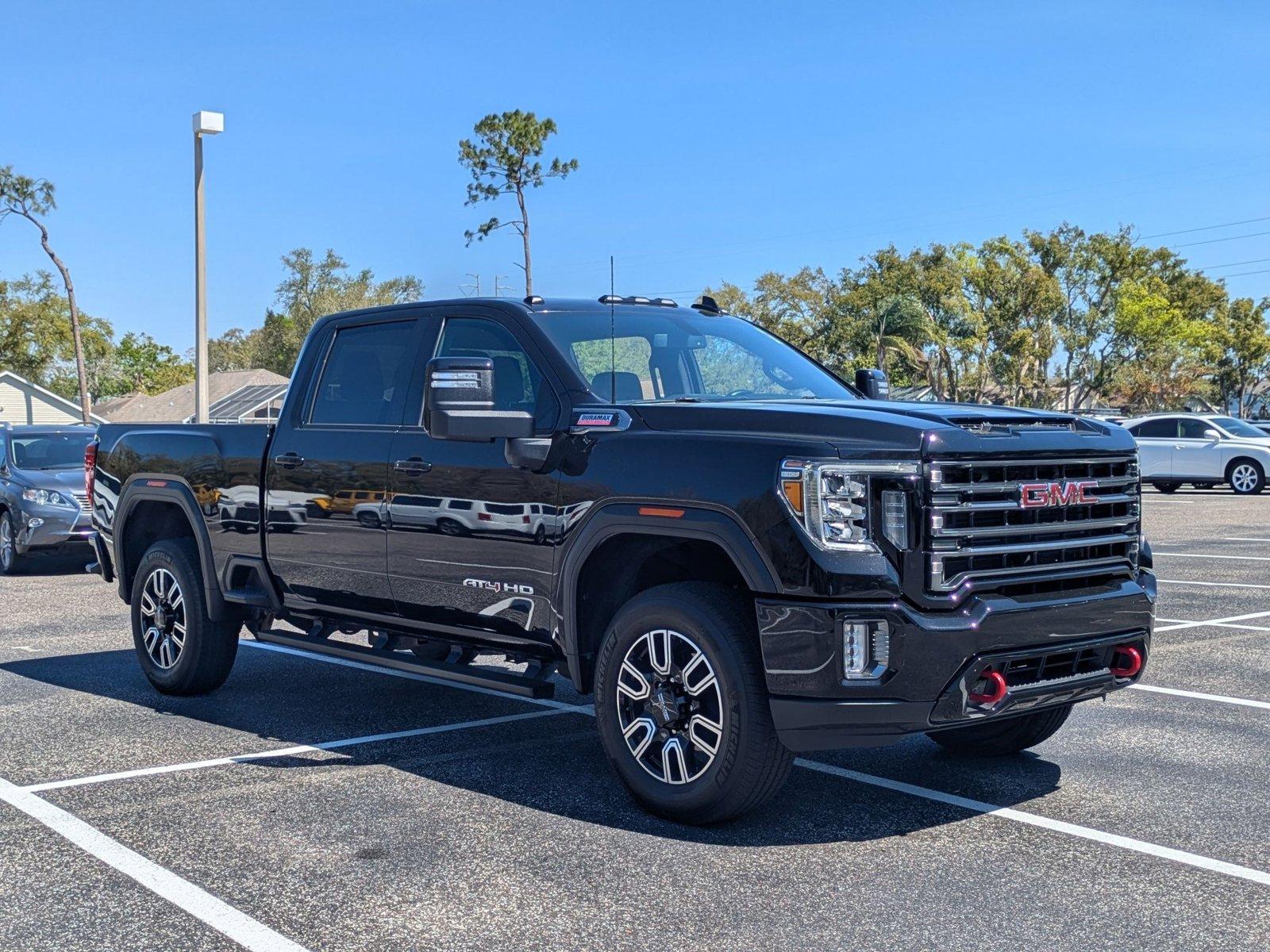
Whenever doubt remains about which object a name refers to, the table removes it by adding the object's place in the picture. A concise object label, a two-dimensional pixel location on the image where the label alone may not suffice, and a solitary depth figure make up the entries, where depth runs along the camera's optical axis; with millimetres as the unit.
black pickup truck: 4902
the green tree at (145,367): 126812
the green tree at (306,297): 105812
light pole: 21125
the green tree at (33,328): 76625
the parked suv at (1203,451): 29656
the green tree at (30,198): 56344
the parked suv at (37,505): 15133
